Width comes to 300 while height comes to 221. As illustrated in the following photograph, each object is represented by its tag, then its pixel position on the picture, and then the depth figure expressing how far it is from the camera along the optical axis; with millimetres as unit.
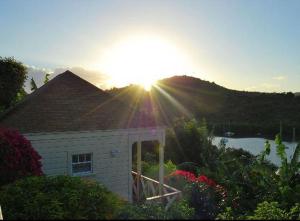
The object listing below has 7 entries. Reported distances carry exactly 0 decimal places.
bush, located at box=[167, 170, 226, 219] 9530
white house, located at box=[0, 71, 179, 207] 10525
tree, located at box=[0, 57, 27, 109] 15998
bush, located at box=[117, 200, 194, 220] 4449
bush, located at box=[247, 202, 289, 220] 5498
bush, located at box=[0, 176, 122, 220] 5143
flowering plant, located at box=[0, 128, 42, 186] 8384
